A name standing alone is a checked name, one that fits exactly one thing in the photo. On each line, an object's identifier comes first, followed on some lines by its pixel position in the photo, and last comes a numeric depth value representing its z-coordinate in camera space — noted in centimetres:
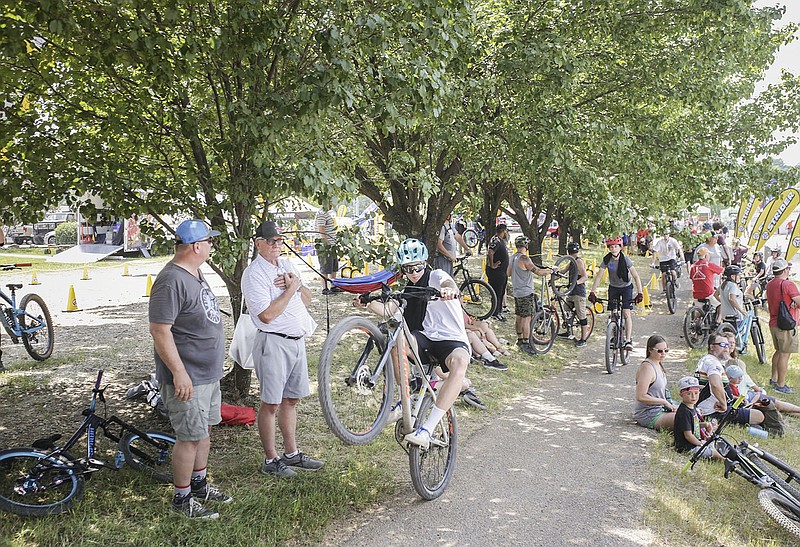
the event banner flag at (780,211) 1733
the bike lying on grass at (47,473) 434
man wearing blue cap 415
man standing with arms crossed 500
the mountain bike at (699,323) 1204
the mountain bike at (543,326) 1130
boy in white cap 660
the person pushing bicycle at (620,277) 1062
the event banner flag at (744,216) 1961
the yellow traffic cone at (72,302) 1284
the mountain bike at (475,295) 1330
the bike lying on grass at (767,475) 507
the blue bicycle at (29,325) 848
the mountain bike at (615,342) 1026
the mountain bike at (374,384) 417
